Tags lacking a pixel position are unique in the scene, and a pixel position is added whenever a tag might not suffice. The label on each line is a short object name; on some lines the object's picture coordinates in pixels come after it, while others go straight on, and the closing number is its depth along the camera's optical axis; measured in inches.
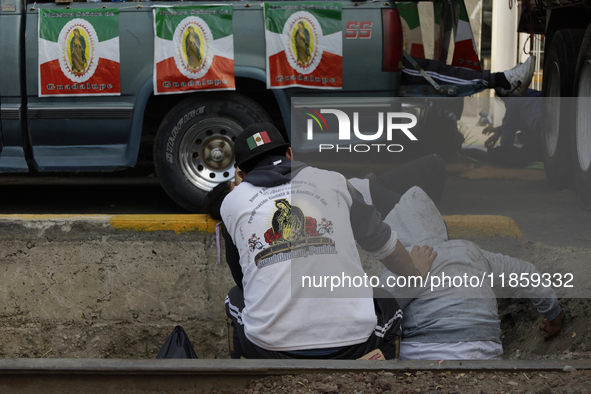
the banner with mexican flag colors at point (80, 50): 370.9
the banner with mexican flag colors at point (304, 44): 366.3
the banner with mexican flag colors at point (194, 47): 369.4
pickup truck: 371.9
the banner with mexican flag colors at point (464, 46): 552.1
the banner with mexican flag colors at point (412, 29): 543.5
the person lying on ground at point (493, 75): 464.4
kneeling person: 205.9
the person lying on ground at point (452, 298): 228.3
